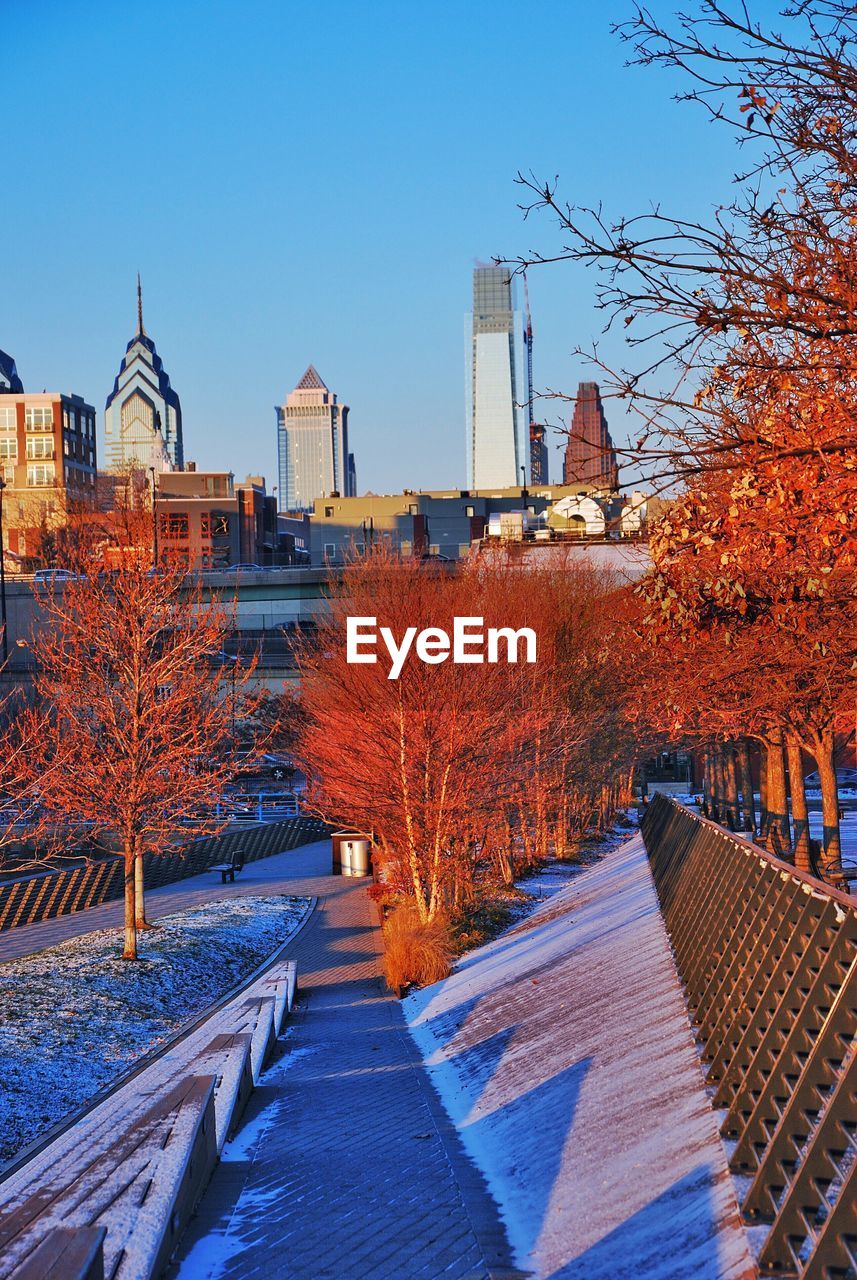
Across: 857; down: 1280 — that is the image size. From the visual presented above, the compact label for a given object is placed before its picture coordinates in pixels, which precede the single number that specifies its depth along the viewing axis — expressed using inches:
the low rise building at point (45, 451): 5625.5
